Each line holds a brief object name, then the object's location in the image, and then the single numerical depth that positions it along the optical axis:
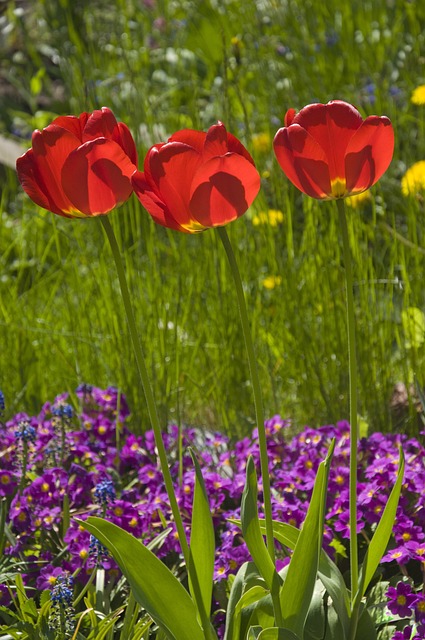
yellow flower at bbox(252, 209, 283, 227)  1.98
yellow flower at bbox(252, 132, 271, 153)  2.71
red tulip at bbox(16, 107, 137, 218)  1.30
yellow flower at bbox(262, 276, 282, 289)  2.05
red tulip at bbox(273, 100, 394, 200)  1.32
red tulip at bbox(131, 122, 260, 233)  1.29
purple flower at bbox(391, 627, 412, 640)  1.47
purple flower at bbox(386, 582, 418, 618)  1.49
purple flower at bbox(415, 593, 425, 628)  1.47
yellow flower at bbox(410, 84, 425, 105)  2.35
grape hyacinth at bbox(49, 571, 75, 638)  1.44
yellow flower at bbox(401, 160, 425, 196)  1.99
